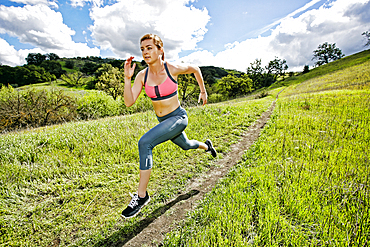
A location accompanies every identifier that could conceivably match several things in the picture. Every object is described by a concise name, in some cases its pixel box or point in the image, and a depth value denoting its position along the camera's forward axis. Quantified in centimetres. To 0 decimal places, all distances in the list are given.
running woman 254
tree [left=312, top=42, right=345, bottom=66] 9062
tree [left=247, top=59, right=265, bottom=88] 9181
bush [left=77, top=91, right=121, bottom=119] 2197
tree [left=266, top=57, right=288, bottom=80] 9738
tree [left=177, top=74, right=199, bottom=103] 4928
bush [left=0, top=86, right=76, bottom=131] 1330
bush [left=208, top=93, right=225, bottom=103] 6354
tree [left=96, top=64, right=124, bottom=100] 4588
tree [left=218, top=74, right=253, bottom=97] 6794
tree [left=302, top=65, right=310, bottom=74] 8349
